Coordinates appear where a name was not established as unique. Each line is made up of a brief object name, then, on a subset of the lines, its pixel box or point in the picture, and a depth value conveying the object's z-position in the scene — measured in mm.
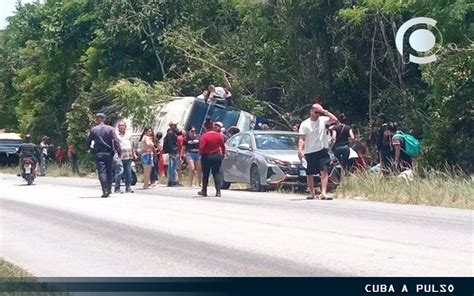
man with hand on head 19359
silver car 23281
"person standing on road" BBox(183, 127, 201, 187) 27312
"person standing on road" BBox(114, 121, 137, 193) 24872
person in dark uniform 22172
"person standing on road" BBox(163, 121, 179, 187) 27922
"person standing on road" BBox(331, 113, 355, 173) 22938
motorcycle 32062
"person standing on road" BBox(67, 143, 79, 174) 43116
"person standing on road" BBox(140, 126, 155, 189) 27197
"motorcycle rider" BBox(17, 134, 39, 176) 32594
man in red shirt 22031
